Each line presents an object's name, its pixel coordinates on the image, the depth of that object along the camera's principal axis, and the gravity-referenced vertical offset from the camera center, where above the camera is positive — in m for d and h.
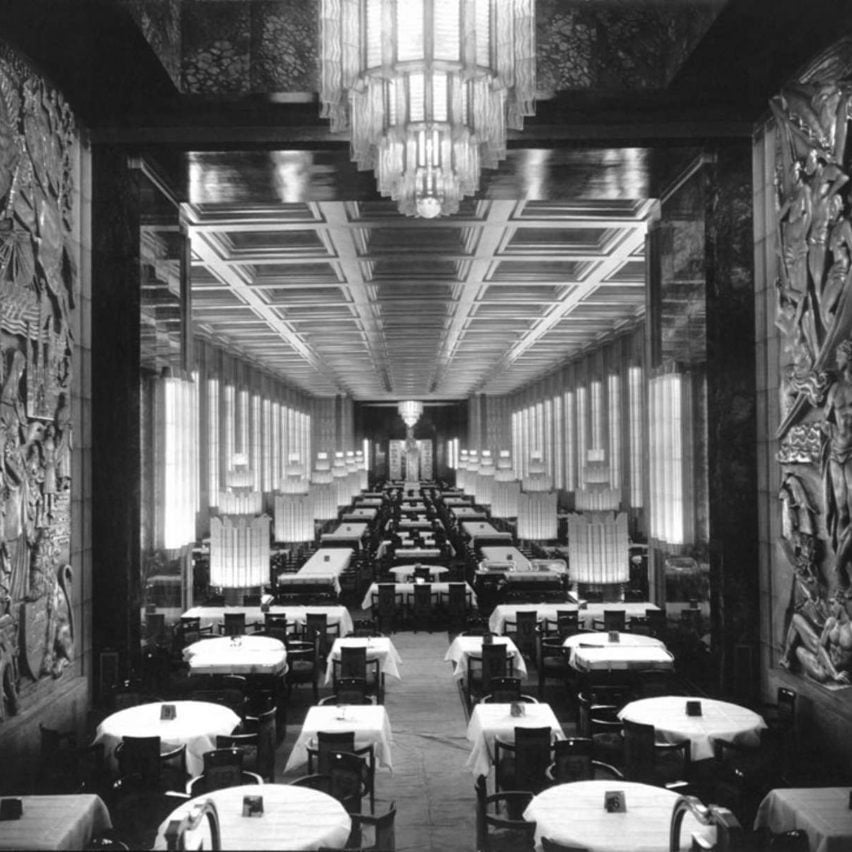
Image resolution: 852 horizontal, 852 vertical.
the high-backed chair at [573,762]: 6.74 -2.16
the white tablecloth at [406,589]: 16.91 -2.44
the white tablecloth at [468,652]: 11.38 -2.39
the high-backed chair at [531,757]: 7.36 -2.32
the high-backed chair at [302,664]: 11.42 -2.57
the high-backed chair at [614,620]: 12.12 -2.15
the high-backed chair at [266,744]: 7.74 -2.34
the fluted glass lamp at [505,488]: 28.65 -1.22
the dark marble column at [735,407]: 9.14 +0.35
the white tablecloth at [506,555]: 19.04 -2.22
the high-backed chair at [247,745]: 7.34 -2.38
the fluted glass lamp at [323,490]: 27.15 -1.21
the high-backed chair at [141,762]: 6.90 -2.20
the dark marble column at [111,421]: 9.04 +0.25
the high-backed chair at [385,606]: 16.11 -2.63
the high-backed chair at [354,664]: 10.52 -2.32
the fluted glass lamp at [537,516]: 20.56 -1.46
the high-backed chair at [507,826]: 5.88 -2.47
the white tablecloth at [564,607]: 13.25 -2.32
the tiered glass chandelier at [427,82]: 5.05 +1.95
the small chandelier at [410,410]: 45.25 +1.71
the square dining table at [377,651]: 11.33 -2.36
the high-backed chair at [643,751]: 7.23 -2.27
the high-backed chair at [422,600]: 16.27 -2.55
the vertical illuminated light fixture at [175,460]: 10.80 -0.14
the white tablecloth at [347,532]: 24.53 -2.27
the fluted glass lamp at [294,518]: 20.03 -1.45
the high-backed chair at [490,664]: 10.70 -2.38
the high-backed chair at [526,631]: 12.90 -2.43
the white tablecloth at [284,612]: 13.02 -2.31
